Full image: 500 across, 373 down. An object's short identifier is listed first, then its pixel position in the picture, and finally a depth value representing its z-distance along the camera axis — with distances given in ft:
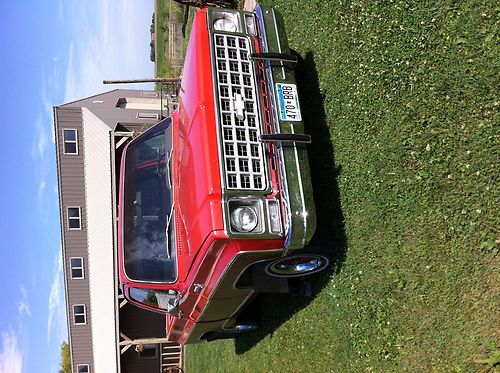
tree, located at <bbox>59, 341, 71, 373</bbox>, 108.37
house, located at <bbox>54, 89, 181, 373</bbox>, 50.01
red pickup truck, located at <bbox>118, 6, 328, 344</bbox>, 18.52
